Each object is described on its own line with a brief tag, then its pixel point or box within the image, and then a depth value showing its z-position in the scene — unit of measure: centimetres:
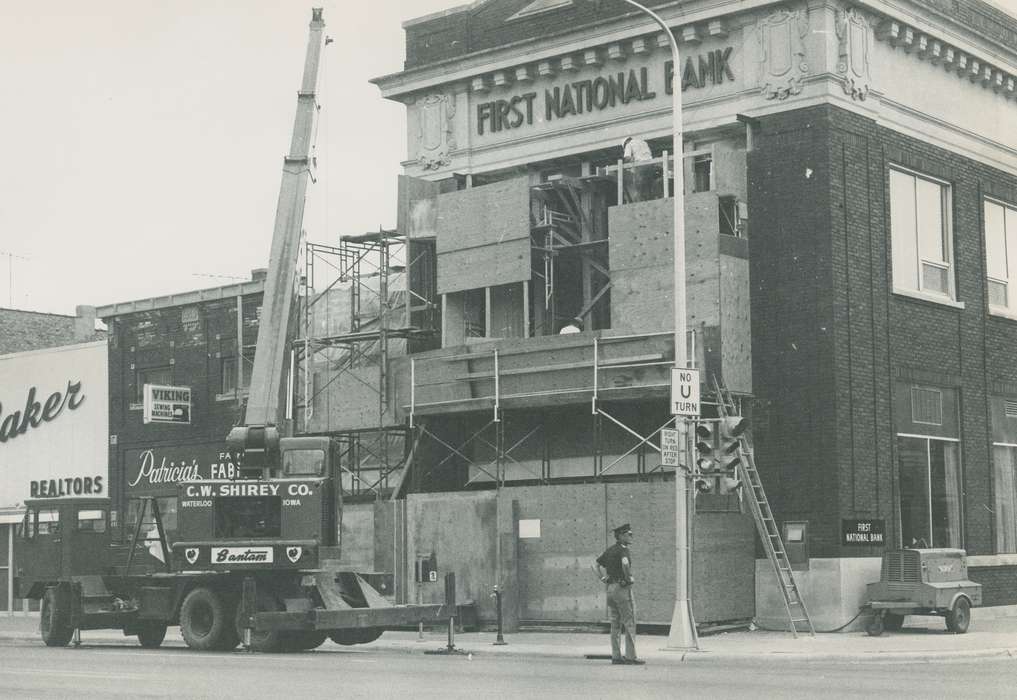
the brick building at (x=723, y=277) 2798
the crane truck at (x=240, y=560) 2309
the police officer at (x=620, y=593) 2020
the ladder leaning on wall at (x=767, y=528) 2636
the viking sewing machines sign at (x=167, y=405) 3828
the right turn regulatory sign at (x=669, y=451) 2303
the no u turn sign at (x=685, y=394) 2325
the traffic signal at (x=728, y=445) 2291
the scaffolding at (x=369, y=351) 3250
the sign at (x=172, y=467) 3862
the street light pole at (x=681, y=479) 2278
